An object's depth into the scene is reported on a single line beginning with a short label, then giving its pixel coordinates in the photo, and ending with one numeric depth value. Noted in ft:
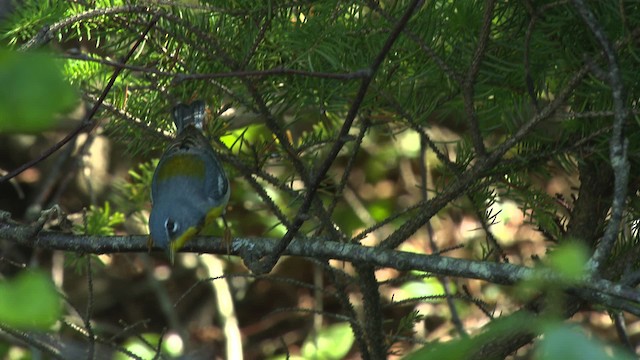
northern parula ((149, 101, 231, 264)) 19.98
